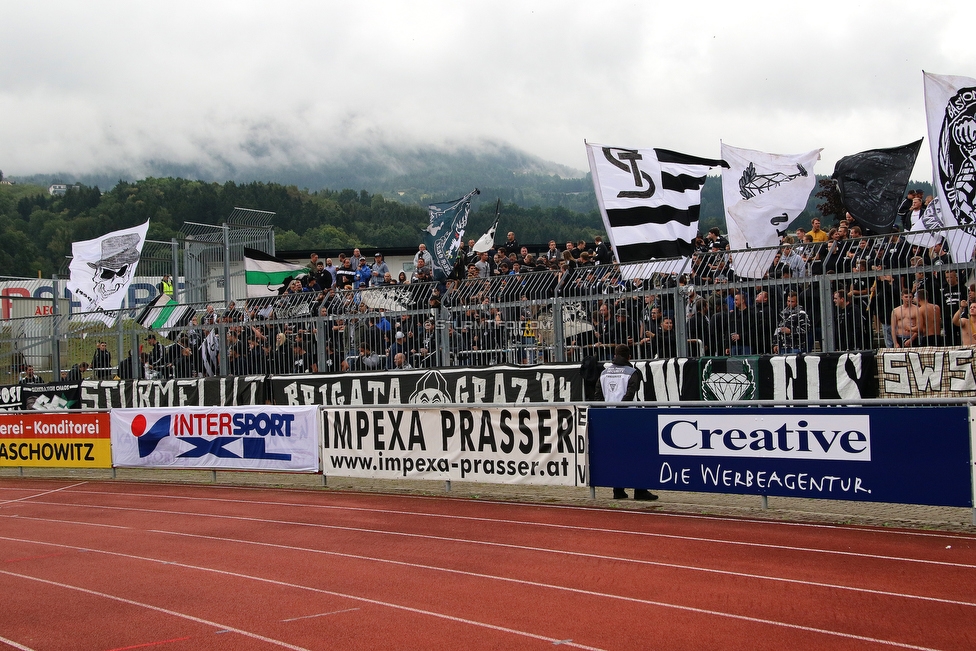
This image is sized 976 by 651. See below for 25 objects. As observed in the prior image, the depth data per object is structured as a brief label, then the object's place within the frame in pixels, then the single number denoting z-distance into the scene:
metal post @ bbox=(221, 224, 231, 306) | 27.46
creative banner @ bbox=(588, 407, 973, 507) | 10.15
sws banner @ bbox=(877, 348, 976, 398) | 12.17
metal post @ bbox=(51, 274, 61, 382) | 24.67
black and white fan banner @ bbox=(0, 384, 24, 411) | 25.12
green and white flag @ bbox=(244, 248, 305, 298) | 26.80
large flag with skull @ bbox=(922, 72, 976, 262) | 10.62
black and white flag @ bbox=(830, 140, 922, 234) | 12.98
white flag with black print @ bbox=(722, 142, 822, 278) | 13.83
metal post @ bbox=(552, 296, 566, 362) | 16.11
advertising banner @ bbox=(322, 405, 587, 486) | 13.20
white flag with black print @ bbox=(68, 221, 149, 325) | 21.14
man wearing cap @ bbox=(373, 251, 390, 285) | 22.53
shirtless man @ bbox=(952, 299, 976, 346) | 12.02
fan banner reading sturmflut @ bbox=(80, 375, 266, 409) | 20.64
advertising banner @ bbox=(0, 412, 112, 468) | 19.22
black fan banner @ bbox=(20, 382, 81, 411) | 24.14
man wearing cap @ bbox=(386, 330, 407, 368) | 18.25
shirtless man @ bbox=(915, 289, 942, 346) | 12.43
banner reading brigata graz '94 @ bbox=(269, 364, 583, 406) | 16.06
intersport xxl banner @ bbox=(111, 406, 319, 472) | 16.28
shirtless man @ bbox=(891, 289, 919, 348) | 12.61
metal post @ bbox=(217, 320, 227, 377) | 21.23
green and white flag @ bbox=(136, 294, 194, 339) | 22.34
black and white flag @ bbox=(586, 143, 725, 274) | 13.73
